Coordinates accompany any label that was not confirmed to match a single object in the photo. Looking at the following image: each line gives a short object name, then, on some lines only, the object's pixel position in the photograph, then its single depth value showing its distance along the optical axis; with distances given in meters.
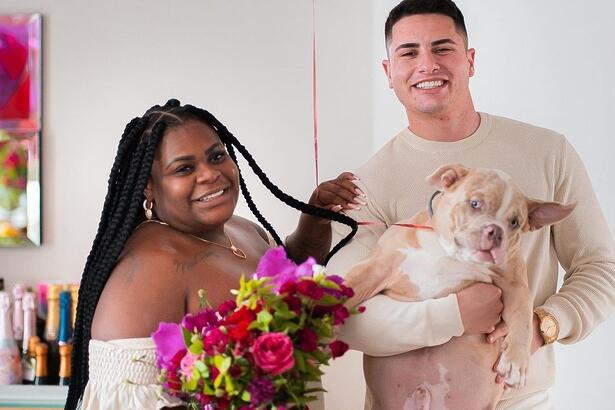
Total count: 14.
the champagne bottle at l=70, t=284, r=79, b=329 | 3.09
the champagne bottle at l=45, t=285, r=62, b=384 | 3.08
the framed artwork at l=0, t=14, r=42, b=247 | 3.21
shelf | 2.92
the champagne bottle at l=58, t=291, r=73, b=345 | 3.06
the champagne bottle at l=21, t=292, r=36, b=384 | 3.08
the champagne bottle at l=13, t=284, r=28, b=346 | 3.11
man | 1.39
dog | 1.24
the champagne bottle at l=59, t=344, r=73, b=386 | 3.01
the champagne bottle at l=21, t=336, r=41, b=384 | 3.06
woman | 1.41
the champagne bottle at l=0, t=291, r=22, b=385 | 3.03
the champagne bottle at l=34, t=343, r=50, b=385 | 3.03
